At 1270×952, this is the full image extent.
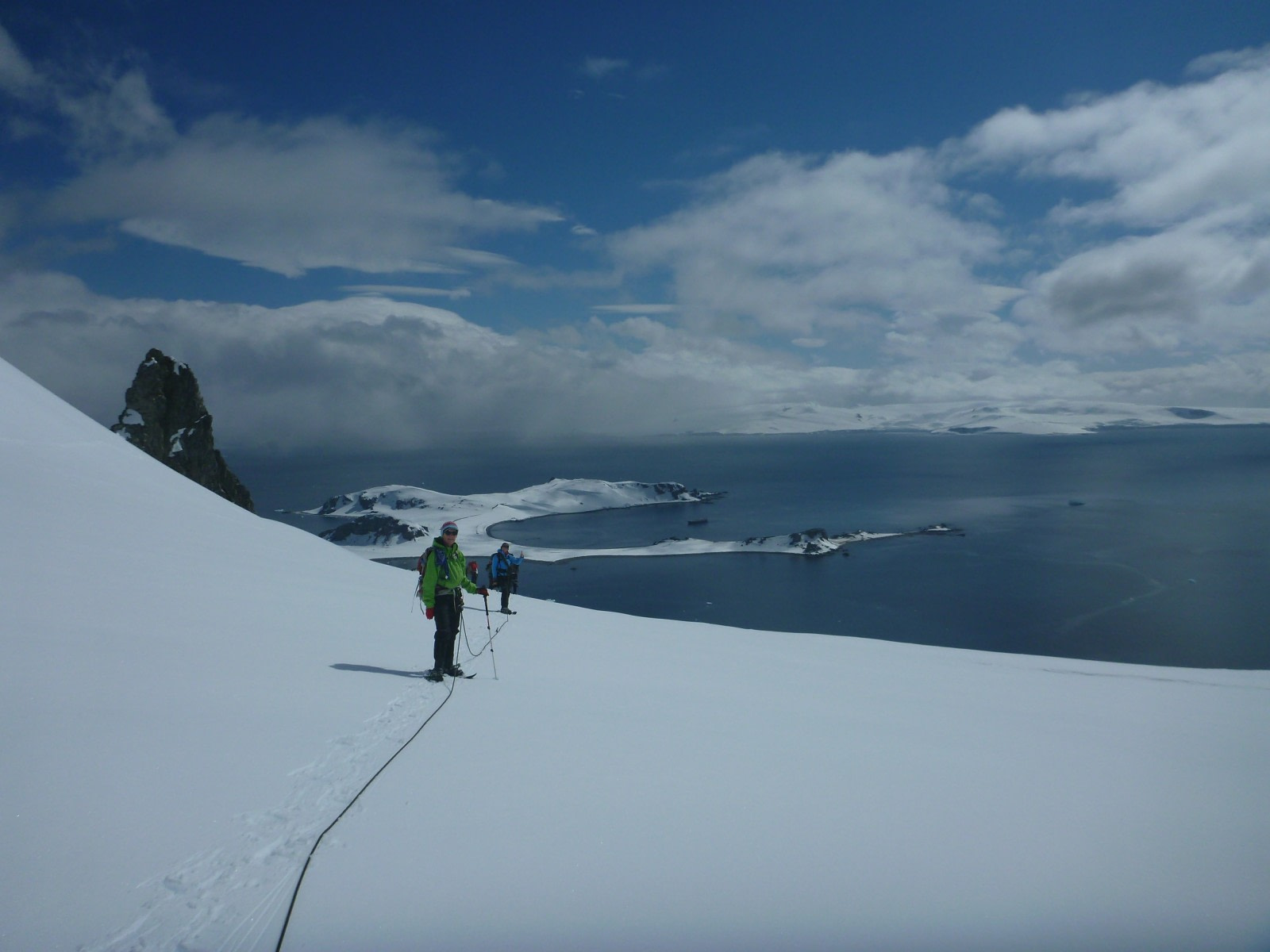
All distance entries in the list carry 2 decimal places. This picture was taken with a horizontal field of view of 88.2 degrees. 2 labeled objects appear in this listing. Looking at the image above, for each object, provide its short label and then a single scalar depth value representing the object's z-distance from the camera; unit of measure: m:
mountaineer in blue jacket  12.63
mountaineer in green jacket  6.78
